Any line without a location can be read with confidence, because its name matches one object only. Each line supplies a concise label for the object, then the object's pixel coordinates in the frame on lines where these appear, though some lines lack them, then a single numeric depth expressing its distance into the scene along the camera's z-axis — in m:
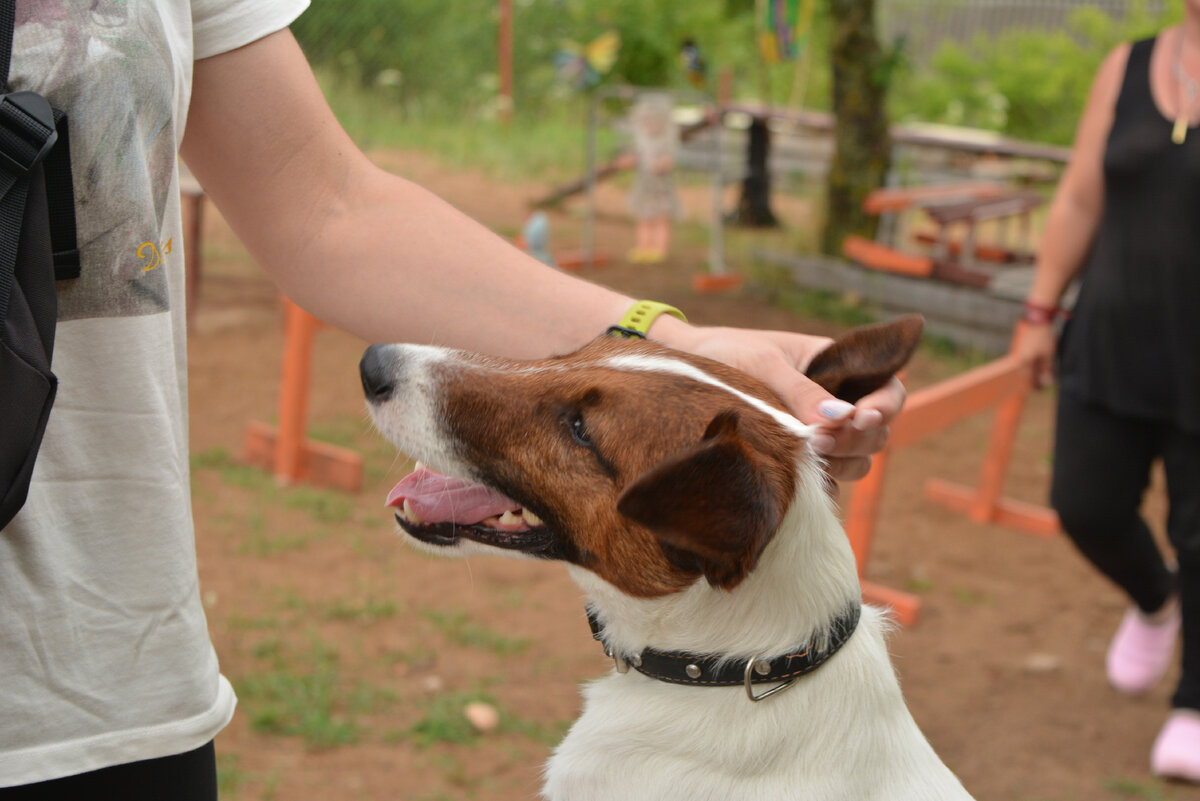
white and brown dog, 1.68
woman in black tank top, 3.55
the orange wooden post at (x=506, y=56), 15.36
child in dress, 10.22
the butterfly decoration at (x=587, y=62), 13.04
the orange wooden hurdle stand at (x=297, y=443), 5.60
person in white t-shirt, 1.37
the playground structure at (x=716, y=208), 10.05
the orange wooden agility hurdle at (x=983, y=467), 4.20
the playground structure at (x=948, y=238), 8.68
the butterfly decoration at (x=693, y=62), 11.28
